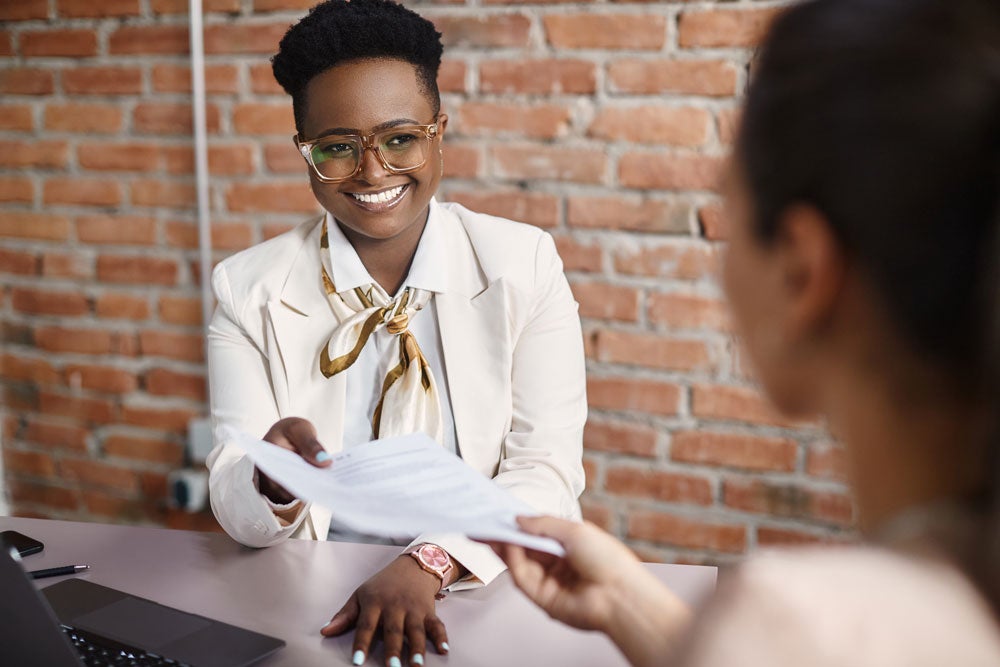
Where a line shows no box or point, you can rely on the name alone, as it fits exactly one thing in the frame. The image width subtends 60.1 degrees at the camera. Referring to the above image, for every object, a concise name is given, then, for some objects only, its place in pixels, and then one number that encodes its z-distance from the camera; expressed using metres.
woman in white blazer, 1.31
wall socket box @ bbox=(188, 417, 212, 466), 2.01
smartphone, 1.05
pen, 0.99
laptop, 0.68
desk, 0.84
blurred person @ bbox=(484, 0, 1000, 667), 0.44
